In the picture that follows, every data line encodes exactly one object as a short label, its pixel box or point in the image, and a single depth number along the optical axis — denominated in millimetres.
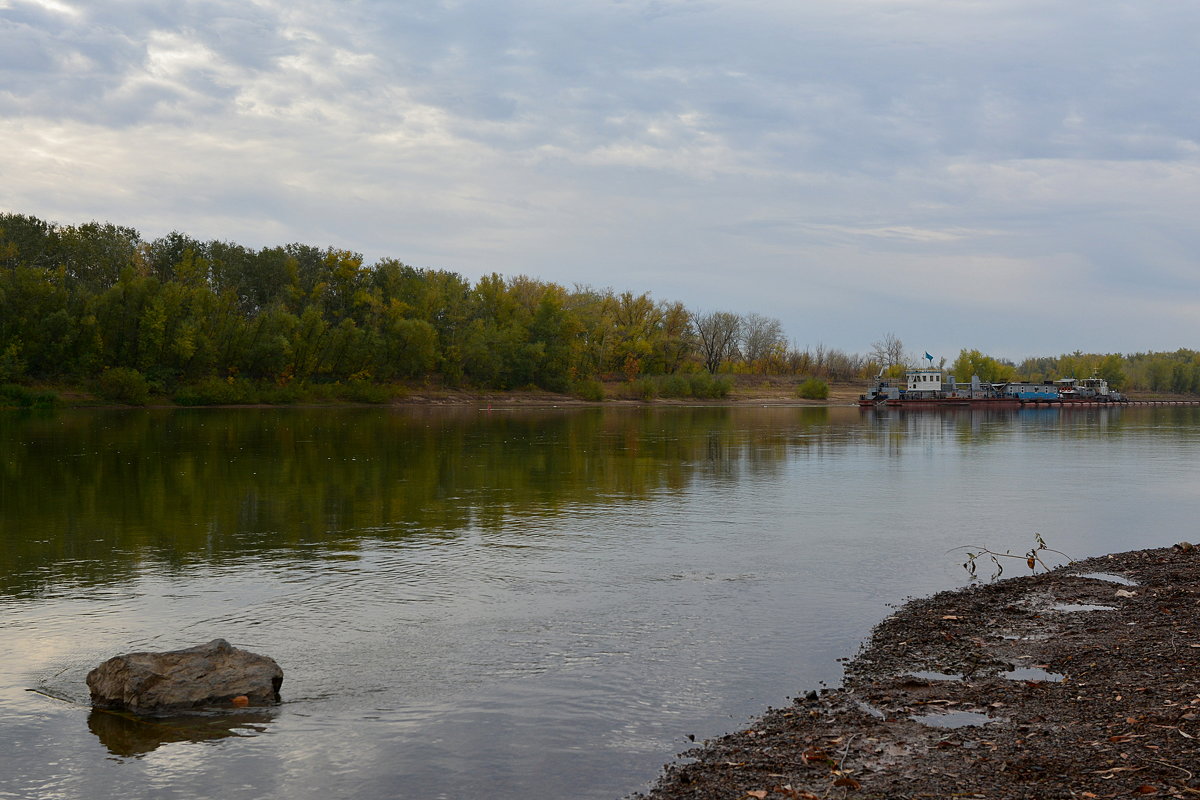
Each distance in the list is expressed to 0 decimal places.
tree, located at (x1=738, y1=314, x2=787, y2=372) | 174375
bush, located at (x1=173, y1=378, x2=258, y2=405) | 88062
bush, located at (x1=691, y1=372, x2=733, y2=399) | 130625
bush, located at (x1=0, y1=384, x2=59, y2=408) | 77062
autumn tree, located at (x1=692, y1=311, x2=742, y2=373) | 161375
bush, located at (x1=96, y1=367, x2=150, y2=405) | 81875
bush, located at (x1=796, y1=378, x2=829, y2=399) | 141875
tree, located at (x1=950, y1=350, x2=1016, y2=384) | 191750
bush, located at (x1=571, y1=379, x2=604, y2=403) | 123062
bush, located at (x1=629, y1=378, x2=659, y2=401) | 125688
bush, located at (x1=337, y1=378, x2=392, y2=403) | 102625
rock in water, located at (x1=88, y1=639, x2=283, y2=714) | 10086
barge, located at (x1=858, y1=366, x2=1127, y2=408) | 129250
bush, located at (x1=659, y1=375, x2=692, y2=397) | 128375
